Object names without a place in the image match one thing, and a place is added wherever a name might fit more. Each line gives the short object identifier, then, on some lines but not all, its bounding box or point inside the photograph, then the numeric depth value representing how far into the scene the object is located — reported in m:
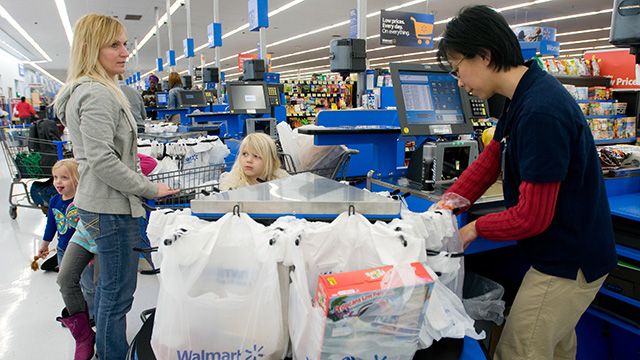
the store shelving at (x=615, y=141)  5.59
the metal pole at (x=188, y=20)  10.98
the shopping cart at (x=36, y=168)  4.86
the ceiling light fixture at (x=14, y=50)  21.73
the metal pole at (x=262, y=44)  6.71
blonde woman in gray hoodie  1.86
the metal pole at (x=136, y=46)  20.76
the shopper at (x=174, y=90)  7.31
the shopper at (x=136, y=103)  5.20
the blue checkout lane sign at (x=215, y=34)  9.04
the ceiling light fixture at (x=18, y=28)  14.60
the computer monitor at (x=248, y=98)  4.95
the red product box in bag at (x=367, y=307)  0.94
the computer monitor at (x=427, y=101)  2.13
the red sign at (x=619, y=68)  6.35
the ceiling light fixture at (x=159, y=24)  13.72
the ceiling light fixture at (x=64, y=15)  13.45
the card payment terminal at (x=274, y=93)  5.30
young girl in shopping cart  2.46
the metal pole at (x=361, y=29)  3.72
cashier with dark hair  1.28
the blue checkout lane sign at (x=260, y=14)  6.51
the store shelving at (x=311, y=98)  9.75
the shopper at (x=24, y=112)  14.27
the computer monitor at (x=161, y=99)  9.10
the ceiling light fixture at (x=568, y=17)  13.68
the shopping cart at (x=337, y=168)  2.46
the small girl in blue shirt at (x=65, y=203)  2.67
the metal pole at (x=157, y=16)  14.55
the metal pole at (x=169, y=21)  12.12
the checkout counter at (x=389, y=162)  1.21
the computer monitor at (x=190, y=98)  7.16
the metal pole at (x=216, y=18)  9.30
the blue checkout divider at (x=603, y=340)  2.28
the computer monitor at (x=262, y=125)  4.72
